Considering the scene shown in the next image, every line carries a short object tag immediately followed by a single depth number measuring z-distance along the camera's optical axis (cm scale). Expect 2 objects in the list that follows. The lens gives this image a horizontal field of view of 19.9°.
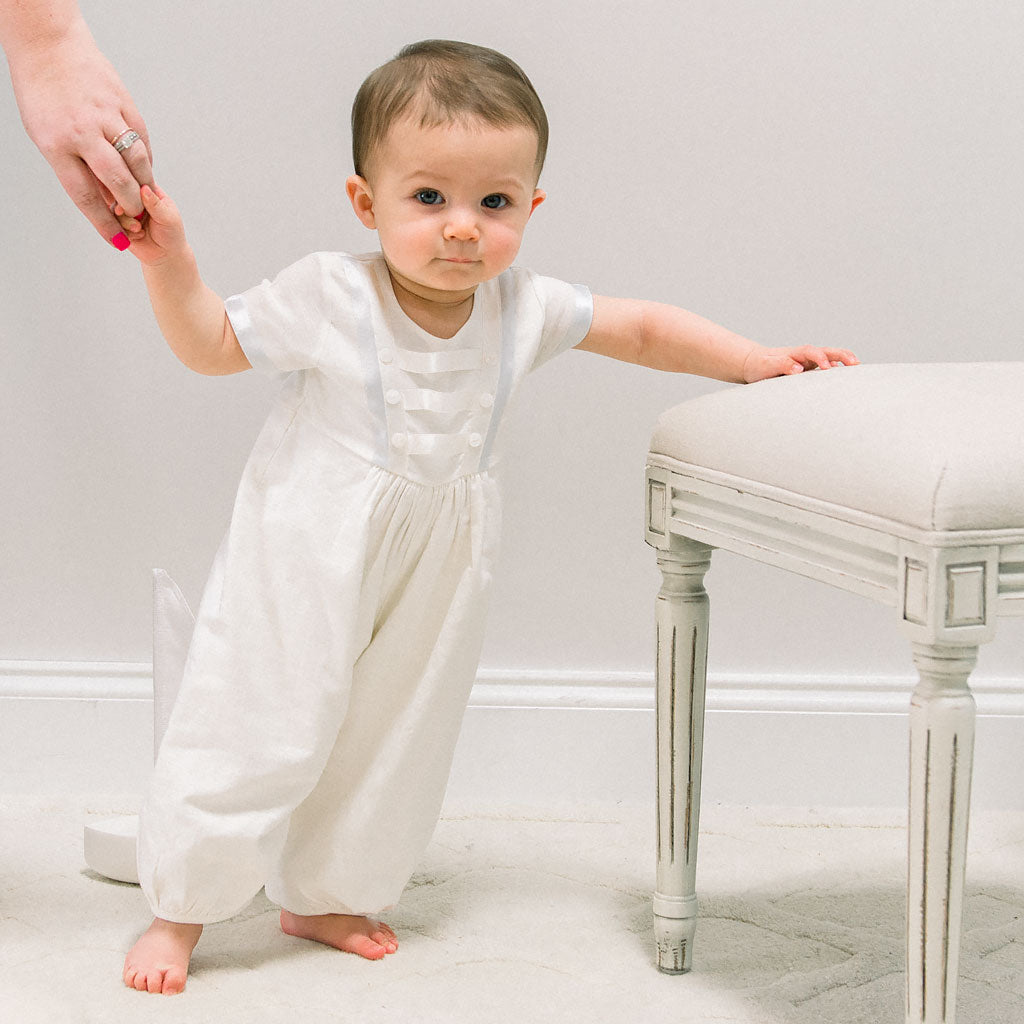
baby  211
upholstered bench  192
